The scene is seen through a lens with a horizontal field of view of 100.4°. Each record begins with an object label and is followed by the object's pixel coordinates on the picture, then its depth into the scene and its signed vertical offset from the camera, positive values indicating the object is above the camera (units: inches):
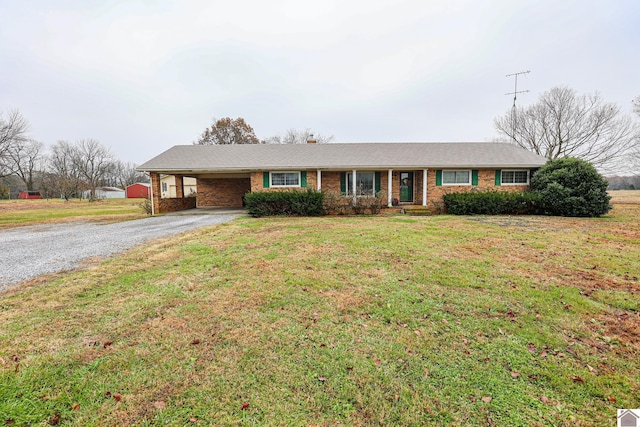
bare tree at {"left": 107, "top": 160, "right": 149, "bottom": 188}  2566.4 +197.2
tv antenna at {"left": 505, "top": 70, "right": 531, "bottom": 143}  754.8 +307.4
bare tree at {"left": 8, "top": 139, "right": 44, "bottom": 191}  1694.1 +243.8
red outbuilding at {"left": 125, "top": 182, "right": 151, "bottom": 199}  1844.2 +40.8
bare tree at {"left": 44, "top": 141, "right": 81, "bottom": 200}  1656.0 +245.3
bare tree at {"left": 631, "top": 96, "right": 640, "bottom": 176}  805.9 +124.0
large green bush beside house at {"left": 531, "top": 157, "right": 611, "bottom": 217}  470.3 -0.3
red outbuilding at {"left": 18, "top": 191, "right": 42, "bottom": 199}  1796.3 +29.1
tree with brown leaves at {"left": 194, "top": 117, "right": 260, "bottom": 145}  1353.3 +326.4
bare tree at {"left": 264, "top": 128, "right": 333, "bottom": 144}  1690.3 +368.9
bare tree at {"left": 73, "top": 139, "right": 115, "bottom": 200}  1966.0 +300.8
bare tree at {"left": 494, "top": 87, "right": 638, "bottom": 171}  884.6 +221.8
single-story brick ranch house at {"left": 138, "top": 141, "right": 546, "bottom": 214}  573.0 +55.7
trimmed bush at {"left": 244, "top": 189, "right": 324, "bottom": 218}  511.2 -13.6
